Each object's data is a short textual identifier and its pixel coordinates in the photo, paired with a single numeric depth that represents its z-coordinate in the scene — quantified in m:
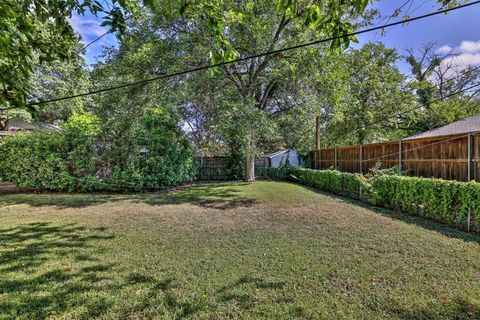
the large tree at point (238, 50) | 10.08
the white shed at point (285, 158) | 17.86
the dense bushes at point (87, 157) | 10.28
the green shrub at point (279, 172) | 16.73
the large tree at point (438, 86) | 18.58
